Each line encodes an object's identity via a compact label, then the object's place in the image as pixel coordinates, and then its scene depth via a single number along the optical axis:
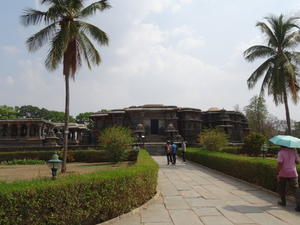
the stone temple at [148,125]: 31.14
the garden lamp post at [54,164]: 5.28
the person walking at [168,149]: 15.02
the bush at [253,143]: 20.78
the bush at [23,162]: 19.62
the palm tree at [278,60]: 17.48
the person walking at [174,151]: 15.06
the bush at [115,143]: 15.27
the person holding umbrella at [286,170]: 5.53
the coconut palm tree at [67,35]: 12.49
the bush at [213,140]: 17.44
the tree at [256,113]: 46.97
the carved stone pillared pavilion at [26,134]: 34.66
